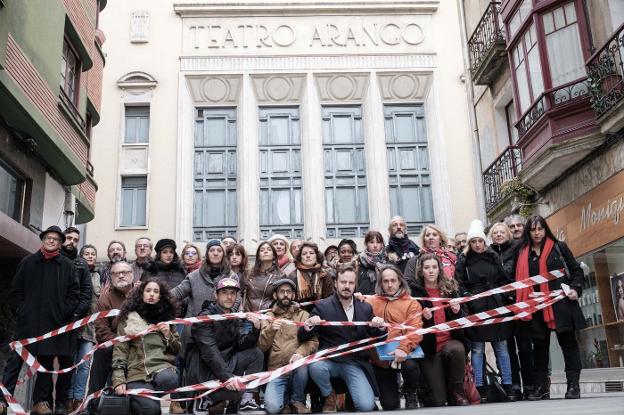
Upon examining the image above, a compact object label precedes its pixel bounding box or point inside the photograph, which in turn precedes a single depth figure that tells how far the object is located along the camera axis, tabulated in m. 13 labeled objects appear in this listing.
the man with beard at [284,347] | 6.70
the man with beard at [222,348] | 6.62
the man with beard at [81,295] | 7.14
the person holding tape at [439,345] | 6.86
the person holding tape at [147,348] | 6.25
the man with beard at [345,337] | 6.68
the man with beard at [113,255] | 8.95
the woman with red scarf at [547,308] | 6.98
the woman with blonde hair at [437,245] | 8.22
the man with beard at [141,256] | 8.76
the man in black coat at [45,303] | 6.94
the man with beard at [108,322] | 6.80
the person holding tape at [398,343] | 6.73
